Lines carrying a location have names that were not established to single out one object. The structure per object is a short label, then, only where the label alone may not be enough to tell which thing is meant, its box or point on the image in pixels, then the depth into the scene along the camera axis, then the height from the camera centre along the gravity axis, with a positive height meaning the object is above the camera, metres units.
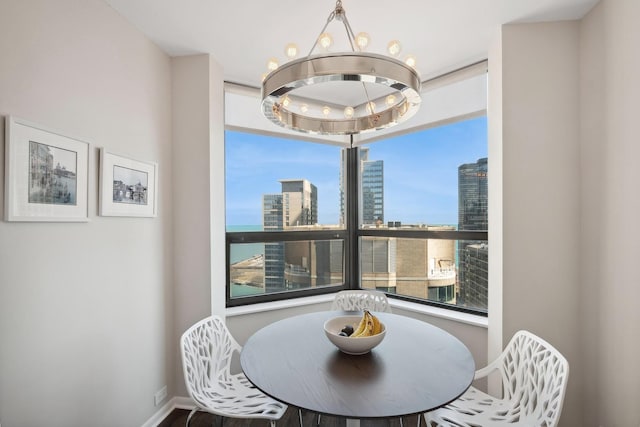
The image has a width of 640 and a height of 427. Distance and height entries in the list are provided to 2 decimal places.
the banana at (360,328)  1.55 -0.57
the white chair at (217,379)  1.51 -0.93
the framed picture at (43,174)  1.29 +0.18
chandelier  1.24 +0.57
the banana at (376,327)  1.54 -0.57
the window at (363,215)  2.64 -0.01
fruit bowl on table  1.43 -0.59
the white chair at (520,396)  1.36 -0.87
